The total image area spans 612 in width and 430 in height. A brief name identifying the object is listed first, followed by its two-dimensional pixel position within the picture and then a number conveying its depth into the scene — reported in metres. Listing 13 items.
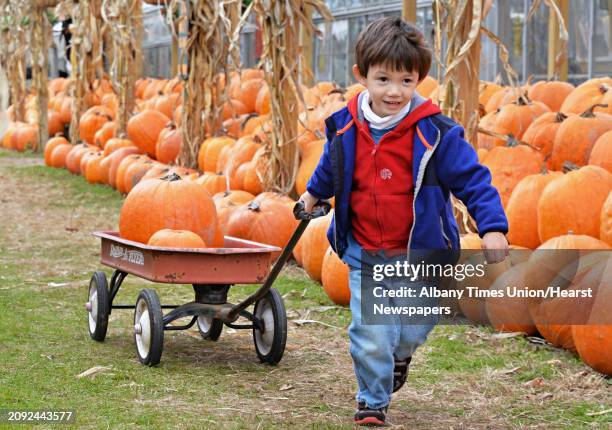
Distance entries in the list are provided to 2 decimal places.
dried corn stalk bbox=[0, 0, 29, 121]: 18.47
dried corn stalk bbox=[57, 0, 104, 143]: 13.98
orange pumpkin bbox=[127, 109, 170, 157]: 11.77
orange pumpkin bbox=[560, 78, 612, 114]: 7.74
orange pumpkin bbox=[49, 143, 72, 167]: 14.18
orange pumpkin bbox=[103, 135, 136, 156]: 12.27
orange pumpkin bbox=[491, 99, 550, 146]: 7.59
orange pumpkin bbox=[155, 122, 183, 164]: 11.05
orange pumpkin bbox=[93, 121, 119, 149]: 13.55
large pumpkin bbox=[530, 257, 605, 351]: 4.47
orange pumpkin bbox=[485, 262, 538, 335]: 5.11
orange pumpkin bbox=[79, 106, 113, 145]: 14.30
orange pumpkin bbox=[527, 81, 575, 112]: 8.91
